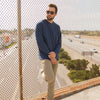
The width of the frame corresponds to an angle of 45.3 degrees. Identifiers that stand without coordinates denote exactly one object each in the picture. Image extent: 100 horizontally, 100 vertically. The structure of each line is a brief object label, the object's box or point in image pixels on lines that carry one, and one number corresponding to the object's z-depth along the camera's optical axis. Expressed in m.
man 1.52
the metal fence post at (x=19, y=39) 1.58
